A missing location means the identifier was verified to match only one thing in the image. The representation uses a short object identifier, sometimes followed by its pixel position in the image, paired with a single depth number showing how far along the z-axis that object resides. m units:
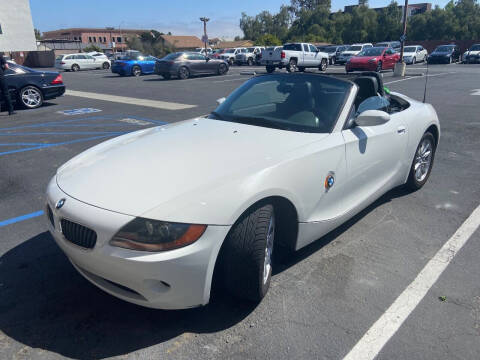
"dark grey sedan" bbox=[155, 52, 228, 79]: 22.09
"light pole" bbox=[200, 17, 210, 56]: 51.52
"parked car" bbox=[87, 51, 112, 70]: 35.15
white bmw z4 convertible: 2.25
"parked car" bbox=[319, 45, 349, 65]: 33.94
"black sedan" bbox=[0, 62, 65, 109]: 11.51
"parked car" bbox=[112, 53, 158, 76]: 25.33
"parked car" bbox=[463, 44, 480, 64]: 32.06
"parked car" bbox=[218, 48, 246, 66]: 38.53
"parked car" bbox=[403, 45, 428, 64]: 31.56
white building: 50.69
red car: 22.17
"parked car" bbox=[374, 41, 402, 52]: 36.34
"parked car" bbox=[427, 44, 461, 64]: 32.90
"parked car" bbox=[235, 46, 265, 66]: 36.42
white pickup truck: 24.16
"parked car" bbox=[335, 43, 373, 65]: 30.67
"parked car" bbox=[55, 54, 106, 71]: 33.34
